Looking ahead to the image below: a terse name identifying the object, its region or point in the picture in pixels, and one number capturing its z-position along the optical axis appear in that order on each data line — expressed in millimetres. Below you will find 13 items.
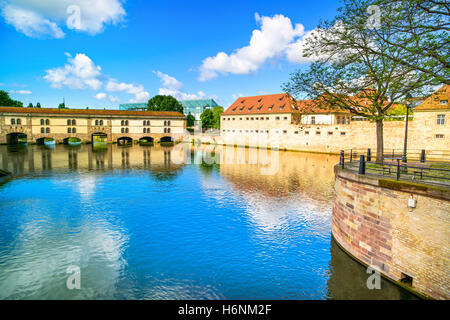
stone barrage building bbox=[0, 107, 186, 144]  73188
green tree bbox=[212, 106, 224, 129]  107562
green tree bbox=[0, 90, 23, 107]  105938
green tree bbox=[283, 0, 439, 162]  15992
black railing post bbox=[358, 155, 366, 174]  13047
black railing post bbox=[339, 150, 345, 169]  15711
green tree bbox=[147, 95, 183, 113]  109188
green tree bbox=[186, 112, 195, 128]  124062
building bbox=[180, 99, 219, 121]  169875
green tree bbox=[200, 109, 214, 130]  107188
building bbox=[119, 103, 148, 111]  194125
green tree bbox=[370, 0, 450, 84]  12953
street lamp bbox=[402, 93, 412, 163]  16723
